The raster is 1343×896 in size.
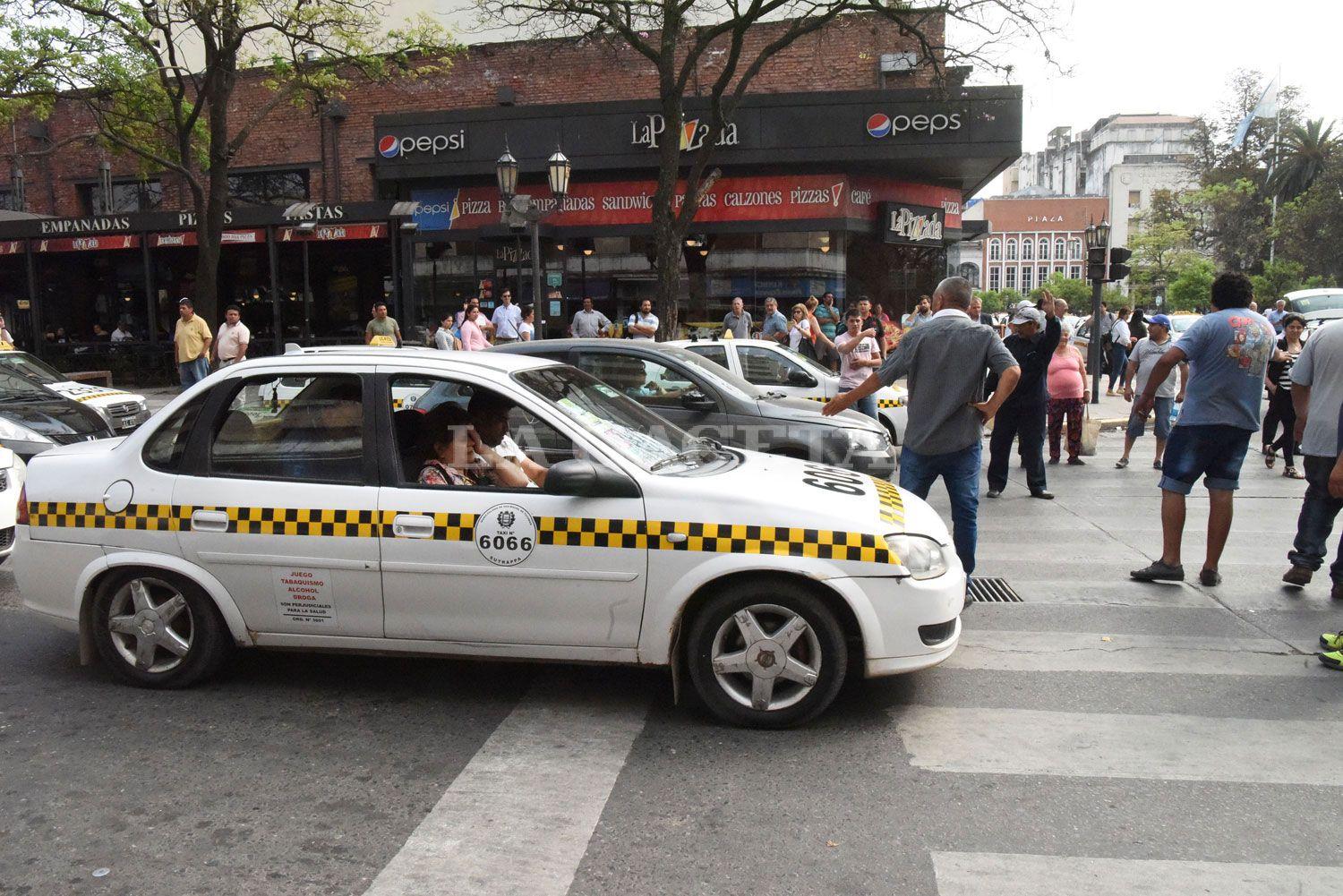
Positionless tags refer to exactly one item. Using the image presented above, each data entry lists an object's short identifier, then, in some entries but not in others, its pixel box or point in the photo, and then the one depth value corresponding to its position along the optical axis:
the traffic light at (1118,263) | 19.39
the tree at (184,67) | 18.88
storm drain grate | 6.34
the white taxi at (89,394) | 12.17
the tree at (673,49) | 17.61
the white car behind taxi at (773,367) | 11.23
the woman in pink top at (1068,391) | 11.55
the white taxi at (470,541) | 4.20
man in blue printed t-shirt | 6.23
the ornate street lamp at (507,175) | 16.62
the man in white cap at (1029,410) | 9.84
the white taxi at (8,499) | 6.89
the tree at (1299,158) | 60.78
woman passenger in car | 4.57
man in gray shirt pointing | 5.87
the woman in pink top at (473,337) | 17.88
